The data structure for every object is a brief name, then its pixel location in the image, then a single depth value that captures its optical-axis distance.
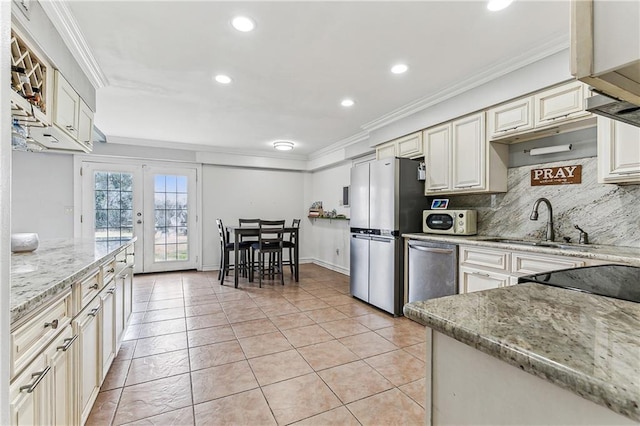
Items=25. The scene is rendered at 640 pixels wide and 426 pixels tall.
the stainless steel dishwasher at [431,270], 2.92
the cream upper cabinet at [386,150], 4.02
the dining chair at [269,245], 4.73
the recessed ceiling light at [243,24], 2.02
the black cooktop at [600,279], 1.14
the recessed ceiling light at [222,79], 2.86
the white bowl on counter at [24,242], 1.92
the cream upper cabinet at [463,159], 2.94
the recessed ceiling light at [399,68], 2.65
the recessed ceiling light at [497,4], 1.84
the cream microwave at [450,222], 3.12
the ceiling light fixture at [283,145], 5.12
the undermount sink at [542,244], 2.26
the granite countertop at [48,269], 0.99
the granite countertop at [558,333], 0.48
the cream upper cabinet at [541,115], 2.28
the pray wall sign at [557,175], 2.56
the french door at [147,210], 5.16
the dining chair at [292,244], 5.03
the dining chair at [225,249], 5.01
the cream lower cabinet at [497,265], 2.18
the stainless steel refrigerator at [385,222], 3.42
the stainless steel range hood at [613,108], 0.76
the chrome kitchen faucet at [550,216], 2.62
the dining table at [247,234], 4.72
